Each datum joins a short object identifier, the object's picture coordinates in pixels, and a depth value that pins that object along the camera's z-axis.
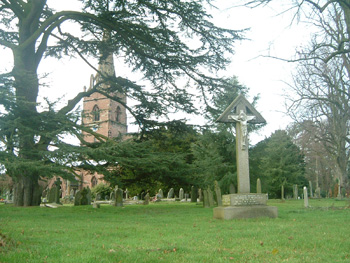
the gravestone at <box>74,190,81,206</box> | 18.89
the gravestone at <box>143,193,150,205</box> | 23.08
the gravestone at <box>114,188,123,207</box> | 19.78
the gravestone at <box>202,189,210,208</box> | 17.05
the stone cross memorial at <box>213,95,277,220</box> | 9.52
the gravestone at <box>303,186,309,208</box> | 15.50
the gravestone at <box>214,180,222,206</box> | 15.36
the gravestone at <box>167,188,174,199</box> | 33.15
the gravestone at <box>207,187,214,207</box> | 17.00
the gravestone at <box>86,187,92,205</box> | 19.56
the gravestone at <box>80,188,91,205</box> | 19.23
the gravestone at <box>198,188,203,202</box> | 25.11
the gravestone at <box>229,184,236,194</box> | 23.21
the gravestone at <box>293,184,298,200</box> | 32.66
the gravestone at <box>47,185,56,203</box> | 20.86
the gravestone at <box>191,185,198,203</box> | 25.48
